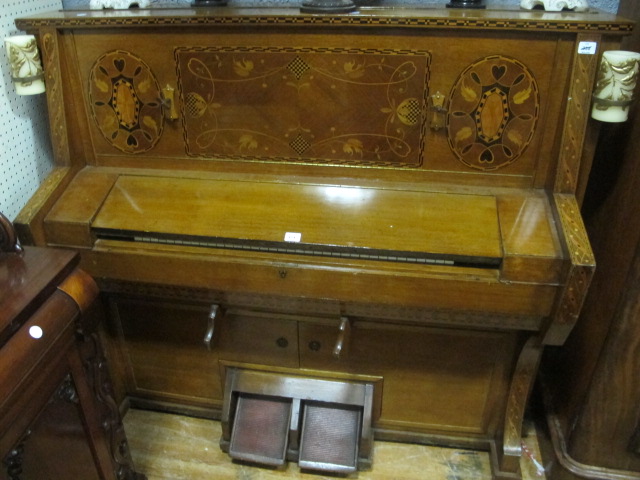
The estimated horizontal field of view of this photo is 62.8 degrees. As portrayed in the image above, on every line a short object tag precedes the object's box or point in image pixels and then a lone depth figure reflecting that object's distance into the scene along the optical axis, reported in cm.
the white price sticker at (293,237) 130
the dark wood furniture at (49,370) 95
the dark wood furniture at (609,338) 133
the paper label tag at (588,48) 121
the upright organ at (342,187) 126
